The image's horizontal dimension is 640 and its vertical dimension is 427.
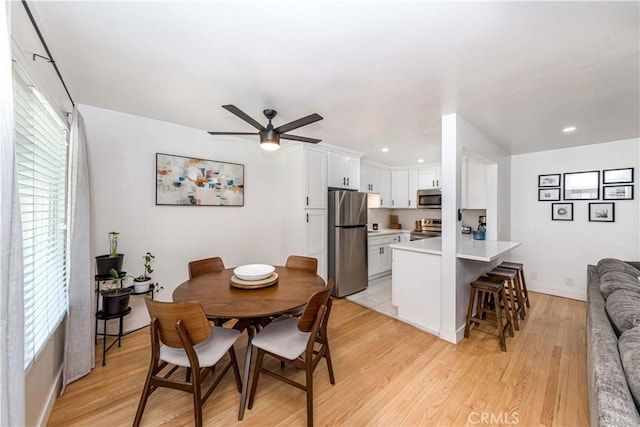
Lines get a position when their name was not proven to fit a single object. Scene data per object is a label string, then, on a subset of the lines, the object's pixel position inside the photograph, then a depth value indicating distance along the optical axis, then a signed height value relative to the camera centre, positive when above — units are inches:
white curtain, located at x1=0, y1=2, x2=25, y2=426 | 30.9 -7.1
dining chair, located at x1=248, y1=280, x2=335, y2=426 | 62.2 -34.8
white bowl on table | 80.0 -19.6
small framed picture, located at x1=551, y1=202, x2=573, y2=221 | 149.6 +1.5
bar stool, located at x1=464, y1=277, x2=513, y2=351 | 96.0 -38.9
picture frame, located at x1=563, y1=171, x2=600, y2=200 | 141.9 +16.3
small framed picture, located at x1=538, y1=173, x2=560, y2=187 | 153.5 +20.6
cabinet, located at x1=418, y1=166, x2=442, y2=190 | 199.5 +28.6
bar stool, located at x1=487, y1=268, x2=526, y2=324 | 109.9 -34.1
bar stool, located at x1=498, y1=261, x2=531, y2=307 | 123.9 -26.5
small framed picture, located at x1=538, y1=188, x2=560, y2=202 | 153.6 +12.0
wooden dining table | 61.3 -23.3
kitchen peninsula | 106.0 -28.0
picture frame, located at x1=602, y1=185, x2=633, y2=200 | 132.3 +11.5
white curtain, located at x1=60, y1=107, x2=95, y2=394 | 76.8 -18.3
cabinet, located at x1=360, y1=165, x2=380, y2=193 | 195.9 +27.0
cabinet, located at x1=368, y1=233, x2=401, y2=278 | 181.8 -30.9
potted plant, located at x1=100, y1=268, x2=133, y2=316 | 88.2 -30.0
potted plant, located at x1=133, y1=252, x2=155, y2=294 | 99.3 -26.9
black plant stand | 87.9 -36.5
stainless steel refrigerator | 149.8 -17.2
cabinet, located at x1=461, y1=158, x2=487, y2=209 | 158.2 +18.1
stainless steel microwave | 195.8 +11.4
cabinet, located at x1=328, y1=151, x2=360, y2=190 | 155.0 +27.1
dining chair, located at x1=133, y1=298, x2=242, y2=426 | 55.3 -29.9
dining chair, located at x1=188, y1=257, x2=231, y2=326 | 91.6 -21.2
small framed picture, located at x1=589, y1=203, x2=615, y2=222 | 137.3 +0.9
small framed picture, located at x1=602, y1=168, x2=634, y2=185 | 132.4 +20.3
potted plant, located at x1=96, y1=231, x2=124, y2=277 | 91.7 -18.5
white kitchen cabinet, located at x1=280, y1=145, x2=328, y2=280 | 139.3 +5.8
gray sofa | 37.3 -27.2
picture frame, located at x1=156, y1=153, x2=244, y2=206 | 112.7 +15.0
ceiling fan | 75.6 +27.4
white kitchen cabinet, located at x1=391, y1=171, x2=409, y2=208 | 216.5 +21.0
